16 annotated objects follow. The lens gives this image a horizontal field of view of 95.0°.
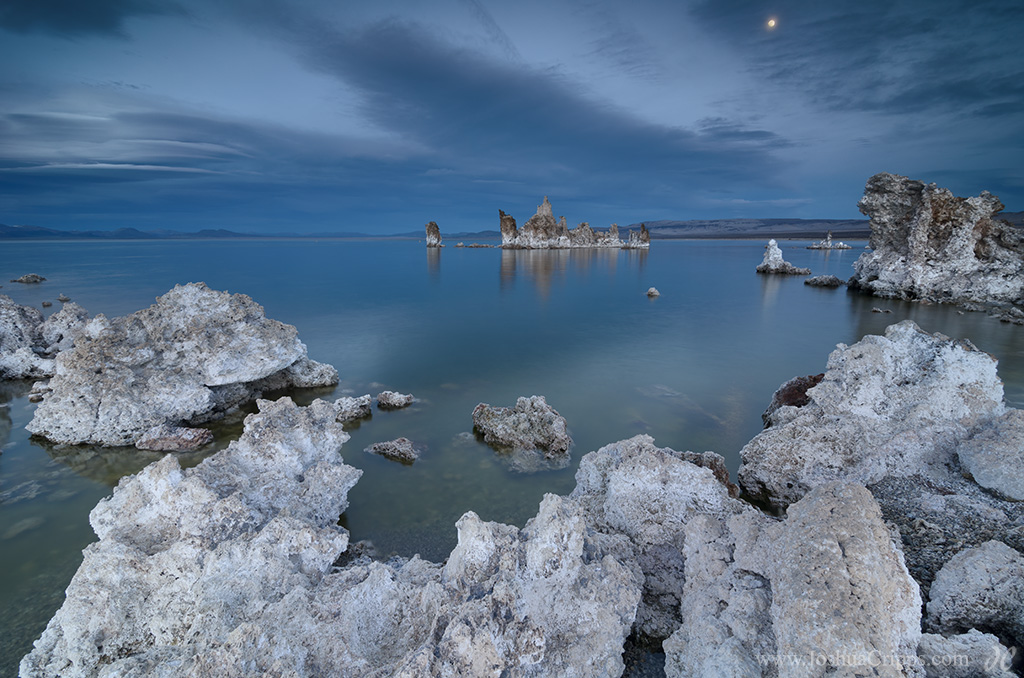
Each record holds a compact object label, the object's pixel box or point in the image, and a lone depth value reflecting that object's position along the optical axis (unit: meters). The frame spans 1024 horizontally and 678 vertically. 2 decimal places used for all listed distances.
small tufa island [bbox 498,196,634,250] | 80.19
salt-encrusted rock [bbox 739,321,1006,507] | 4.78
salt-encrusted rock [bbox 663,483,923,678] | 2.20
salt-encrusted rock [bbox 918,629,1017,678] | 2.24
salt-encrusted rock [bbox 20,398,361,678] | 3.15
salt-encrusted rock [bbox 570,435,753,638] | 3.77
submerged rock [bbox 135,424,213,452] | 7.32
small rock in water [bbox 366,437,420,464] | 7.21
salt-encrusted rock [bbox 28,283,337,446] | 7.55
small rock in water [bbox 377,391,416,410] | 9.26
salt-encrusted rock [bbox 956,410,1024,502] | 3.88
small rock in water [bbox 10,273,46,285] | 28.56
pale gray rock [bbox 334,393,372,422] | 8.52
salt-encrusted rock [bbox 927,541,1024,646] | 2.61
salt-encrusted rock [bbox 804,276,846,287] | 30.34
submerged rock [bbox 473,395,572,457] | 7.40
